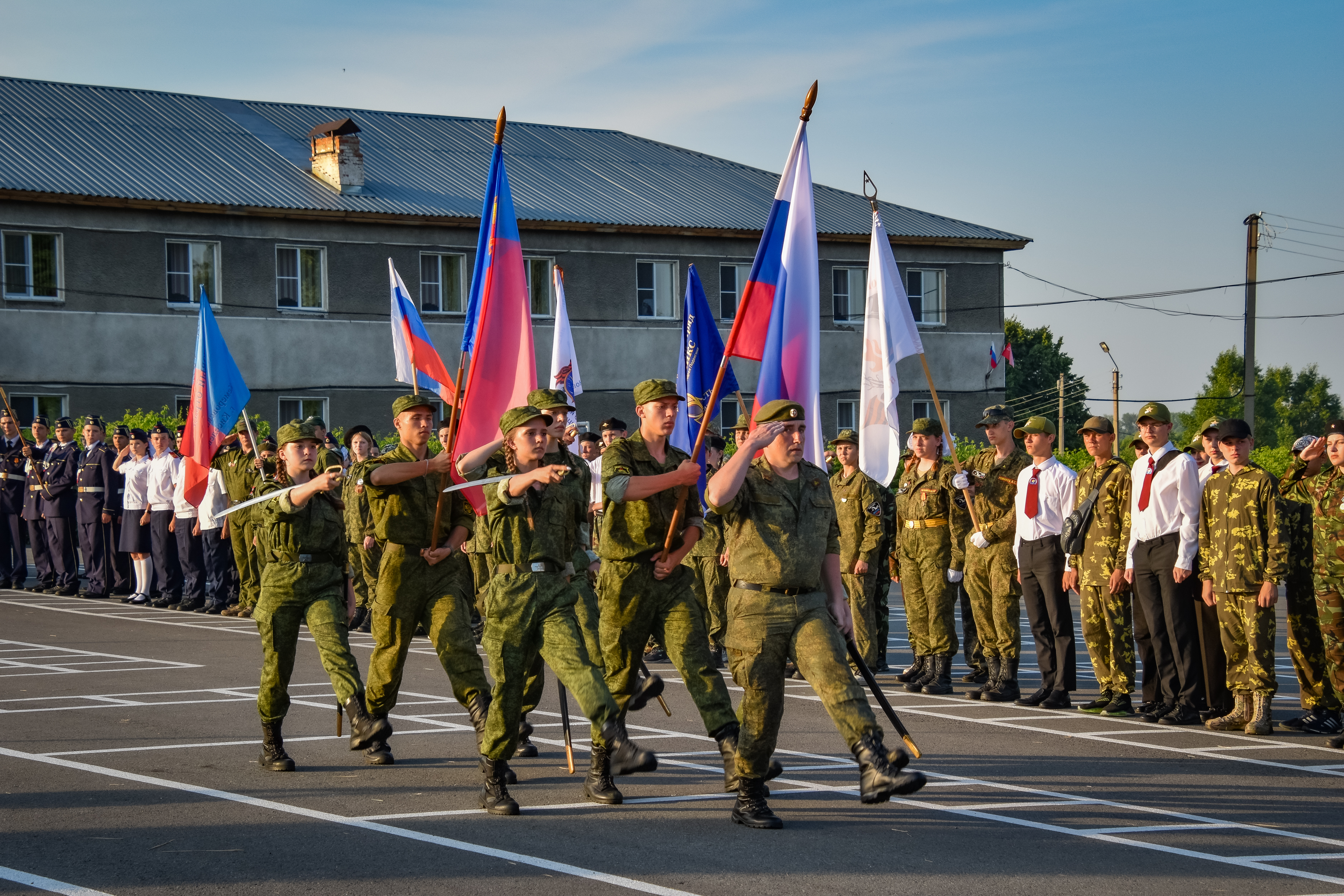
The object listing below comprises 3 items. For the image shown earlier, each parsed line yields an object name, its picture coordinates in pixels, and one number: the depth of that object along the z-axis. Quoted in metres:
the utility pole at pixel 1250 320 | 35.09
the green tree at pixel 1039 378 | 85.62
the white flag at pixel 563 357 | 17.38
